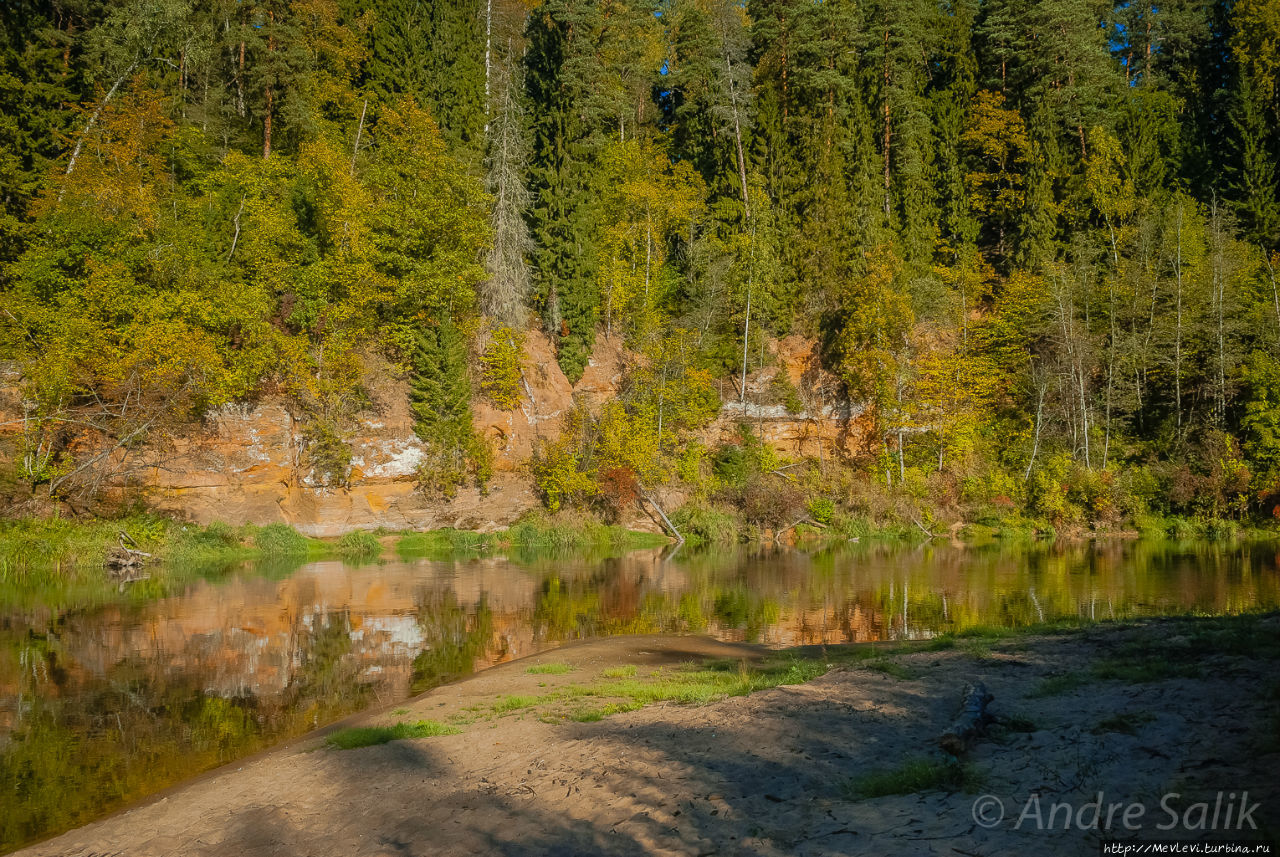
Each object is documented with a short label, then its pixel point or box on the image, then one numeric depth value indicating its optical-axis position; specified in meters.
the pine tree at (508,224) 45.25
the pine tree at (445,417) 39.84
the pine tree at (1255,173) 48.16
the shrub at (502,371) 43.44
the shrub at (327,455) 38.38
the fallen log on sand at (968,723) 7.50
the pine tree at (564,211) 47.09
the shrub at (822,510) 44.22
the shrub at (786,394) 48.16
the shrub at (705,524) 41.47
